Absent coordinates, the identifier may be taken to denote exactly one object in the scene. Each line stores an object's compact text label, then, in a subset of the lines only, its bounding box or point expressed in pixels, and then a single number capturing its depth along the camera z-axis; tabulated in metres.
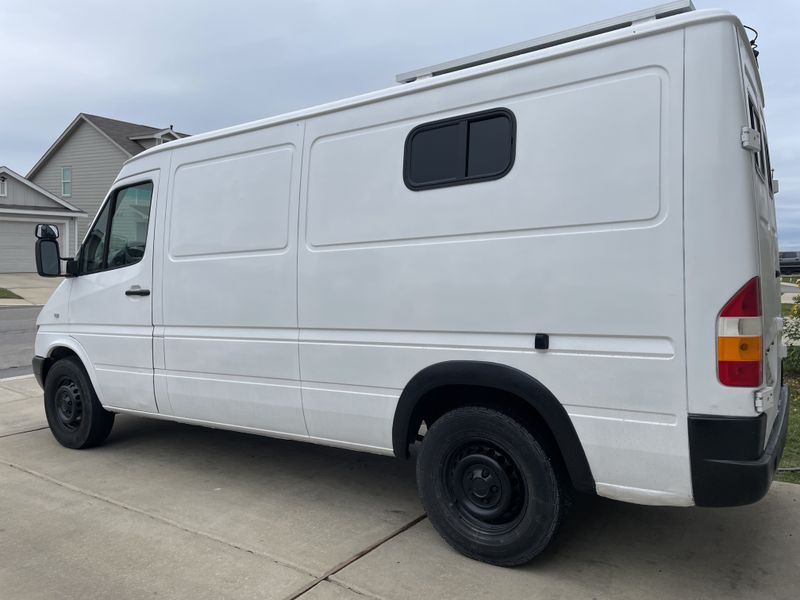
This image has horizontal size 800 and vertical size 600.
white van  2.89
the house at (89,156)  31.48
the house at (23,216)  27.94
